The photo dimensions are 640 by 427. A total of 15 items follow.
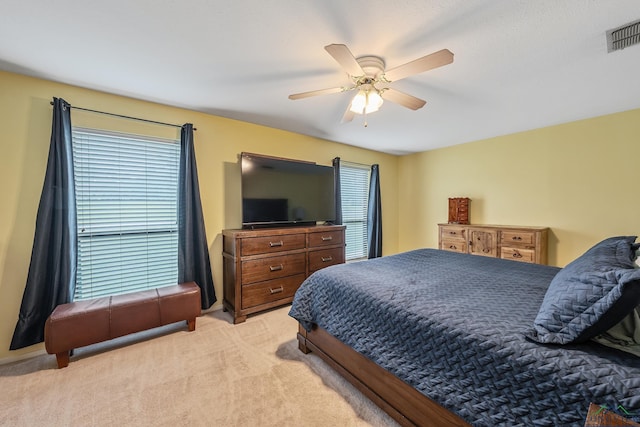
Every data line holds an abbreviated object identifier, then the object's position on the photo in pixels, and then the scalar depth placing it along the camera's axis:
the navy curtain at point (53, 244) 2.04
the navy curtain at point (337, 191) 4.07
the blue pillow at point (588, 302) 0.88
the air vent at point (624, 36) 1.52
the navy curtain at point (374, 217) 4.64
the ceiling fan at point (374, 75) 1.45
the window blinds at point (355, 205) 4.46
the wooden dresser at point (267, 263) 2.71
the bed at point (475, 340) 0.88
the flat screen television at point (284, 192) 3.04
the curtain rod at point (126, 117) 2.31
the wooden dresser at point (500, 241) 3.22
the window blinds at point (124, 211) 2.36
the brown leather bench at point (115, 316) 1.93
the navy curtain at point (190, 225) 2.72
